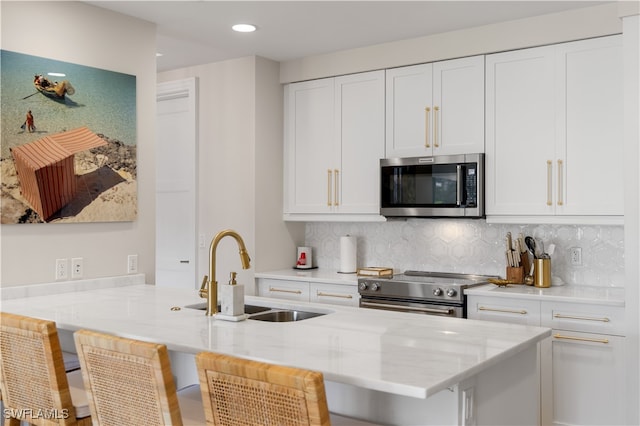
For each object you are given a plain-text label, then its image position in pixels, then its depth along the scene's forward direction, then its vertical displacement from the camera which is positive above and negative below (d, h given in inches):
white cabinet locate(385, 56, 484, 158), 158.6 +27.9
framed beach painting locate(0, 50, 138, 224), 123.1 +15.2
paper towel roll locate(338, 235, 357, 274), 183.8 -11.4
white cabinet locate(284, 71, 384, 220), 175.8 +19.8
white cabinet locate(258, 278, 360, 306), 167.9 -21.6
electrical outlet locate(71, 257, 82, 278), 134.0 -11.4
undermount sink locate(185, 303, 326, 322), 110.7 -17.9
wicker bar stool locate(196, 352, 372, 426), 59.8 -18.1
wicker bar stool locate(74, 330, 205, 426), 70.8 -19.8
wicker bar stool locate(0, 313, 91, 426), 82.5 -22.5
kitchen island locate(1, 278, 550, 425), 70.7 -17.1
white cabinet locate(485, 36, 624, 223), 139.7 +19.9
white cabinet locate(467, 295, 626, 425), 130.9 -31.4
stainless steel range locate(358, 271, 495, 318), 148.6 -19.4
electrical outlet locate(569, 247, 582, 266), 154.1 -10.1
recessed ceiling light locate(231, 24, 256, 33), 154.9 +46.9
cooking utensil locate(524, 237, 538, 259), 154.8 -7.4
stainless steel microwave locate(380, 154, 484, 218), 155.9 +7.4
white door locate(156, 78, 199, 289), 201.3 +9.8
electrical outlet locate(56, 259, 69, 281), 131.3 -11.7
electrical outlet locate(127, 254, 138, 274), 146.3 -11.6
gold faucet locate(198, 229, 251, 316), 100.7 -9.3
